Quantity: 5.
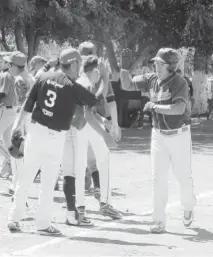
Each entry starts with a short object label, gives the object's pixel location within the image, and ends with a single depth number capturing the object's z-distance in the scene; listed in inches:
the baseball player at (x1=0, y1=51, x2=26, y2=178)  501.5
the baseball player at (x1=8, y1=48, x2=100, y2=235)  374.6
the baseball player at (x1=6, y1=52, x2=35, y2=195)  451.3
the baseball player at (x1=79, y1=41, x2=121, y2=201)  433.8
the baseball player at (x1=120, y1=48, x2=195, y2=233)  387.5
